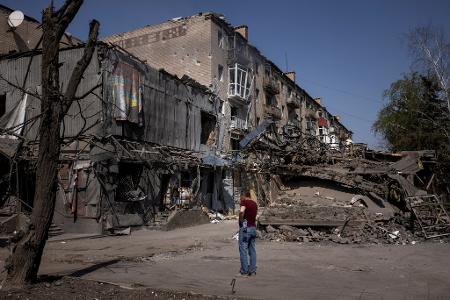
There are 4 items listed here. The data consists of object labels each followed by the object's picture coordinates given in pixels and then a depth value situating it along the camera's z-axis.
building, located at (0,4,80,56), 25.89
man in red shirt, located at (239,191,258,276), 8.63
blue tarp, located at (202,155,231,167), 26.28
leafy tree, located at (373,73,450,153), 29.41
